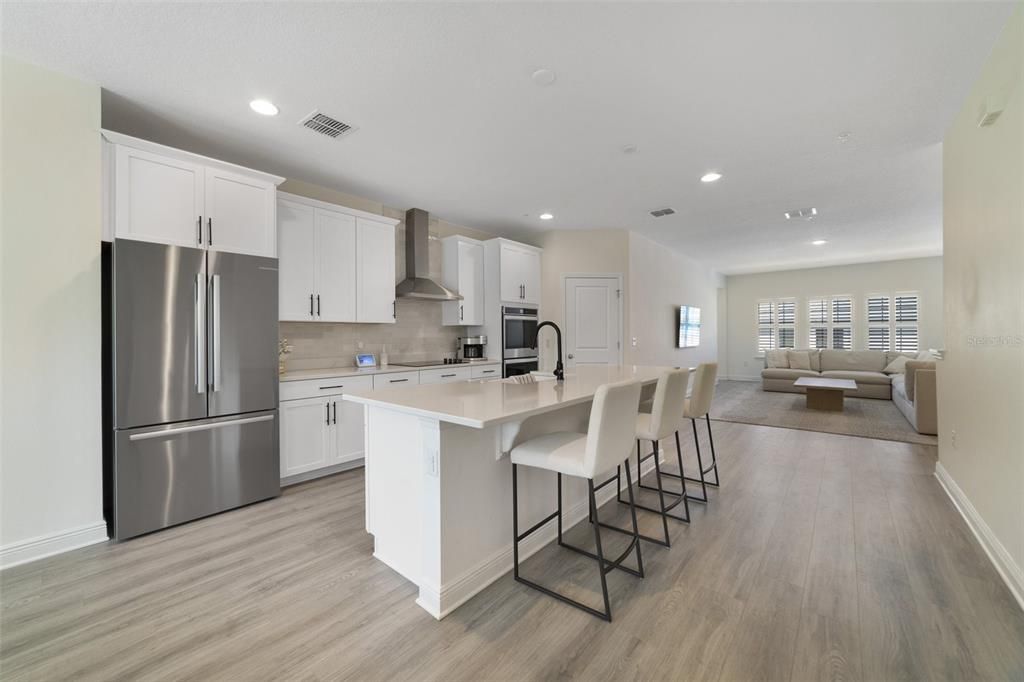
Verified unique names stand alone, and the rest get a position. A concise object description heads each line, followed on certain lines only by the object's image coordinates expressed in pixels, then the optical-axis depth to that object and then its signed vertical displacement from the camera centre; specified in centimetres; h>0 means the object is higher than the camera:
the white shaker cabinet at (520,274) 532 +88
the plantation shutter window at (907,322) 826 +31
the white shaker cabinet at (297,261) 351 +69
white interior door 593 +39
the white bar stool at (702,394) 286 -39
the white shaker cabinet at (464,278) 505 +76
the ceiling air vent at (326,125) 277 +149
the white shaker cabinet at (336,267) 377 +69
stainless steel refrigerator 244 -28
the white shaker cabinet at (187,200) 254 +95
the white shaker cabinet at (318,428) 325 -73
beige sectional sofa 472 -67
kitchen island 177 -68
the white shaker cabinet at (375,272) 408 +69
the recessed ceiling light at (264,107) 257 +147
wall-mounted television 771 +21
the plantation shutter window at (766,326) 981 +28
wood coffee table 625 -84
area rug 494 -111
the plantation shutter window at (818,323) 918 +33
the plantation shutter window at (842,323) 892 +32
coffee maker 528 -11
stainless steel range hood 455 +90
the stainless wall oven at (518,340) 531 -1
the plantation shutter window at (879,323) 852 +30
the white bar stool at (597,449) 171 -50
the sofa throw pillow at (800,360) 863 -46
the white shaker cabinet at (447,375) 420 -38
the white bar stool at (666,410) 231 -41
